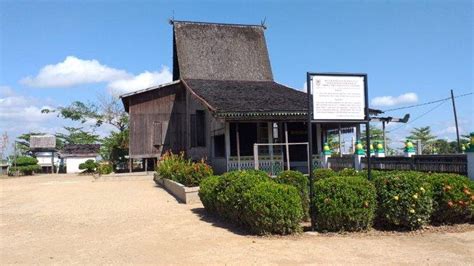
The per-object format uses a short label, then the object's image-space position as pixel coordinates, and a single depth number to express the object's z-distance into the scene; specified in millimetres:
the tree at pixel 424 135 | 57556
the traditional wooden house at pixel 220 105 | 18875
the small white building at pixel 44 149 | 55000
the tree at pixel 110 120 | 34562
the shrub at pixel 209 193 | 10250
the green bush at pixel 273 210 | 8070
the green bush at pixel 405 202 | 8430
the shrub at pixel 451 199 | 8695
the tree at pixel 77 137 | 67950
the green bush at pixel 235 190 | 8953
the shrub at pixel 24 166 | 43062
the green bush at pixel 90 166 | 39384
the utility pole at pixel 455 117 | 38744
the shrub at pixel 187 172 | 14375
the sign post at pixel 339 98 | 9266
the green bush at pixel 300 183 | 9672
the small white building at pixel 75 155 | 53219
